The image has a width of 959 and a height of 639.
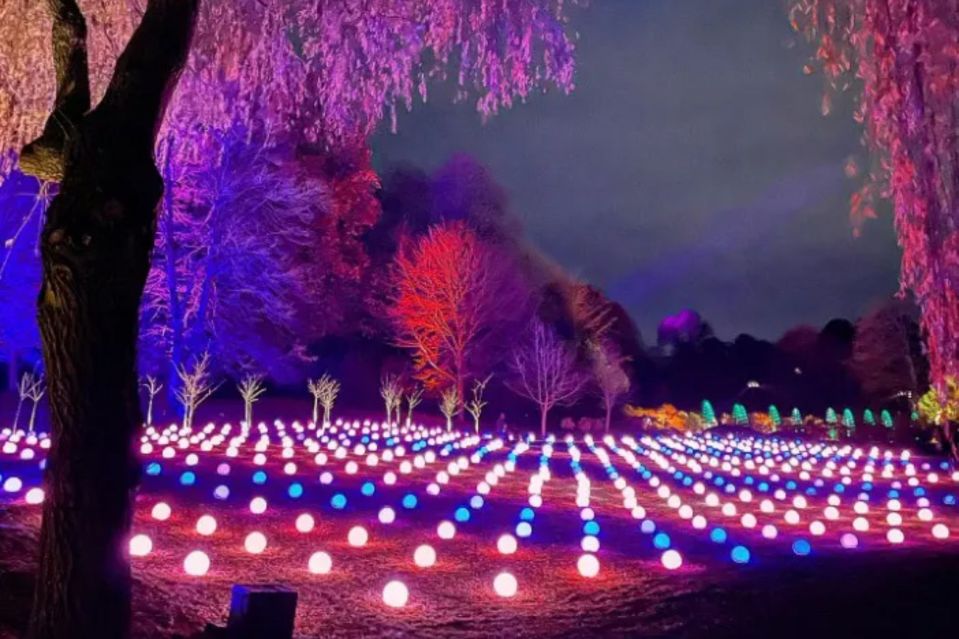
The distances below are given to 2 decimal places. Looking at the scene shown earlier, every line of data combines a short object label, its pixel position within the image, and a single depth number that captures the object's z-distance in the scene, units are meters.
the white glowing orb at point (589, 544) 8.80
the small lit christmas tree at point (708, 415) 42.69
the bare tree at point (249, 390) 24.22
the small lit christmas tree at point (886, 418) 39.96
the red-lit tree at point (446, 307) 31.72
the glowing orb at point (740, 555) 8.58
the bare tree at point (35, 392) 19.19
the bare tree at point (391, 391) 27.95
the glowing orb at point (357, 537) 8.59
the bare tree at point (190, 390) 20.88
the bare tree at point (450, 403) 27.95
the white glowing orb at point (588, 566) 7.59
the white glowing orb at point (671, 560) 8.09
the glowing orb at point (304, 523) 9.20
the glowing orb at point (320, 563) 7.23
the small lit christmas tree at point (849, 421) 34.88
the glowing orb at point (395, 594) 6.32
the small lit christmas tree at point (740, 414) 44.06
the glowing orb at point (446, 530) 9.22
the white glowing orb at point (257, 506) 10.20
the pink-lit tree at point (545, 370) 31.48
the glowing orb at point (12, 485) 10.62
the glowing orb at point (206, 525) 8.73
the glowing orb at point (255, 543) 7.91
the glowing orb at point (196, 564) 6.80
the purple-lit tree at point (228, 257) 24.77
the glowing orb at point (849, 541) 9.91
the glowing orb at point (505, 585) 6.76
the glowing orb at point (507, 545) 8.52
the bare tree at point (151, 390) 21.17
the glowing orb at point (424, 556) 7.74
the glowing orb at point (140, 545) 7.30
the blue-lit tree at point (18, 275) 22.23
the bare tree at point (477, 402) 29.00
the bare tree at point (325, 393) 26.58
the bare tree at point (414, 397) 29.79
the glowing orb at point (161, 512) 9.22
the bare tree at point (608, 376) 33.97
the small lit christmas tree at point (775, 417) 42.79
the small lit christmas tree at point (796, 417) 42.53
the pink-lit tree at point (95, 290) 3.88
